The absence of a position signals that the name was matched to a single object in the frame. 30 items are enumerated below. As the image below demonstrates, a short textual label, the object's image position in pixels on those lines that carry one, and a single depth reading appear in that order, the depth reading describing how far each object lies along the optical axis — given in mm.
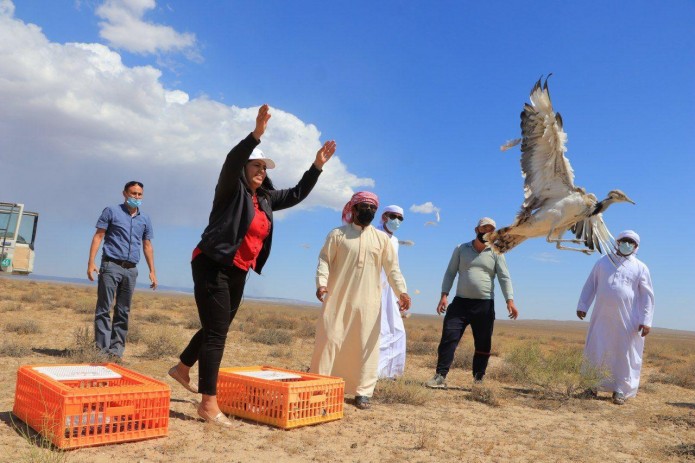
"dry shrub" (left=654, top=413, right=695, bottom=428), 6059
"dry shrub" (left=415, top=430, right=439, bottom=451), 4211
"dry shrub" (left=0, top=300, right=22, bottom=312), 14066
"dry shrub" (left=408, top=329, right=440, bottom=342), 16595
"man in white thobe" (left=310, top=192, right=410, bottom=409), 5406
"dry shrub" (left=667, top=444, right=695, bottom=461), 4594
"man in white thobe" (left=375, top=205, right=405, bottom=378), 7055
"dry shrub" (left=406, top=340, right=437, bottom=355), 12577
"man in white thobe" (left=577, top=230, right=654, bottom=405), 7316
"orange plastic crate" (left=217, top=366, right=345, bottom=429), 4445
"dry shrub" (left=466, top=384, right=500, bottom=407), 6395
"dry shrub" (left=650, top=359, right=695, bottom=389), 10115
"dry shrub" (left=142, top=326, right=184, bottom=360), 8328
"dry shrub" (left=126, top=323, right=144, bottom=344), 9750
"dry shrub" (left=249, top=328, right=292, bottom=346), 11391
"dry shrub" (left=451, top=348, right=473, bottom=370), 10312
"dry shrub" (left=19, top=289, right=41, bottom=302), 17406
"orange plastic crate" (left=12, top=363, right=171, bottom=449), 3557
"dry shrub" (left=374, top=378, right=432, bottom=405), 5980
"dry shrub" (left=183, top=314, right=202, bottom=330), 13455
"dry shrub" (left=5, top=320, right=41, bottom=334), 9867
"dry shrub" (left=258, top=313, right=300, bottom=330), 15758
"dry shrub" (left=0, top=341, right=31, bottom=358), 7199
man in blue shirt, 6898
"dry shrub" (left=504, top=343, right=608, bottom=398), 7055
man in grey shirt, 7438
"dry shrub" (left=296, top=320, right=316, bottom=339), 14120
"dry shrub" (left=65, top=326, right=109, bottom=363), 6758
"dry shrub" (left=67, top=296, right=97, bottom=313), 14780
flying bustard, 8194
